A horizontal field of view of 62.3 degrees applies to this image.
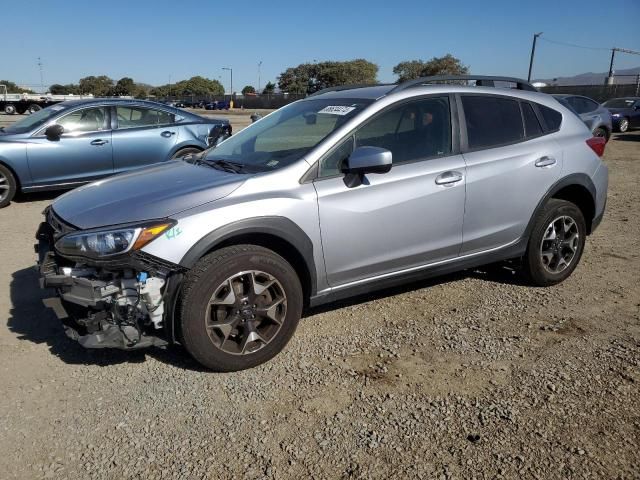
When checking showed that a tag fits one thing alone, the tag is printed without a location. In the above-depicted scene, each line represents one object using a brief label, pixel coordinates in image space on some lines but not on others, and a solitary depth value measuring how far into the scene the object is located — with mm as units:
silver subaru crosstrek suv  3051
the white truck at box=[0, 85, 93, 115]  41031
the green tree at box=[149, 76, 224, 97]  122531
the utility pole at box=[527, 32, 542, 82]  53419
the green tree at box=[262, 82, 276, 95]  109562
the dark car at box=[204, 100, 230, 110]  67312
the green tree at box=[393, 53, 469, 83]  73688
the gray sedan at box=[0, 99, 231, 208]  7879
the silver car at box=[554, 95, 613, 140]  15195
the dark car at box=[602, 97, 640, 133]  21188
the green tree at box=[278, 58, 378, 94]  95188
